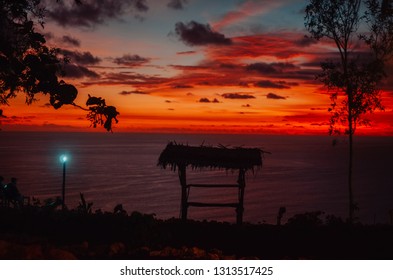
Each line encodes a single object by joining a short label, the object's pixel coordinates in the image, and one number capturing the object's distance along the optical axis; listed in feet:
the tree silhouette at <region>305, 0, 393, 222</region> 72.23
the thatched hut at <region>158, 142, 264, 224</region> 60.25
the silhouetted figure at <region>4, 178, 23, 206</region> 68.76
